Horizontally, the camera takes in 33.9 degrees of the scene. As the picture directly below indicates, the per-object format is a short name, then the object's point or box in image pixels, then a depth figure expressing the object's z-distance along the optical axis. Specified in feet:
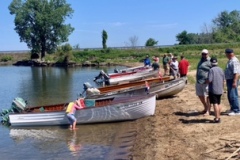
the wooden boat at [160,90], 59.62
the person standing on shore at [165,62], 90.74
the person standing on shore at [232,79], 37.58
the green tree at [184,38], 324.19
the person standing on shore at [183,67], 63.87
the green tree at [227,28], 296.26
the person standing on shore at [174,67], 71.03
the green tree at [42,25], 264.52
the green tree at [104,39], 288.71
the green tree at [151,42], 322.96
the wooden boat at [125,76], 94.79
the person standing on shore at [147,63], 111.18
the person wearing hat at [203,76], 38.88
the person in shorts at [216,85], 36.60
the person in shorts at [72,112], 49.44
